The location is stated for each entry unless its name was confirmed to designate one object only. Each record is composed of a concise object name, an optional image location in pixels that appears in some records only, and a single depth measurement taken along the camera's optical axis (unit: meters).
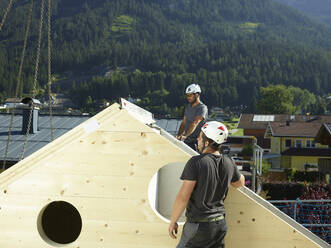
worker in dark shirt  3.71
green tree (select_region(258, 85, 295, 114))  109.31
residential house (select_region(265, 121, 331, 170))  49.91
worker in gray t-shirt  6.21
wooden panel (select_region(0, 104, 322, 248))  4.77
